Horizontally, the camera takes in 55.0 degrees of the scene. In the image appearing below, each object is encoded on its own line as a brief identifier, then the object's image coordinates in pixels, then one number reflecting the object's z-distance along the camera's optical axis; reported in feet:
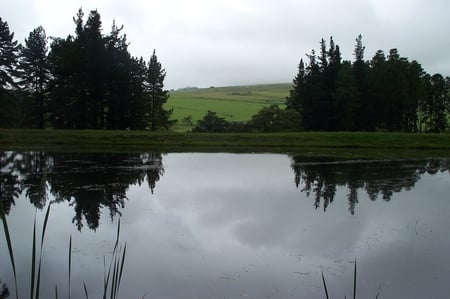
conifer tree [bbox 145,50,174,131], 176.65
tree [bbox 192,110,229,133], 195.12
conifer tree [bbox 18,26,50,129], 159.63
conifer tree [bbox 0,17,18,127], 153.17
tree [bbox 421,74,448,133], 214.69
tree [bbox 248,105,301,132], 191.42
